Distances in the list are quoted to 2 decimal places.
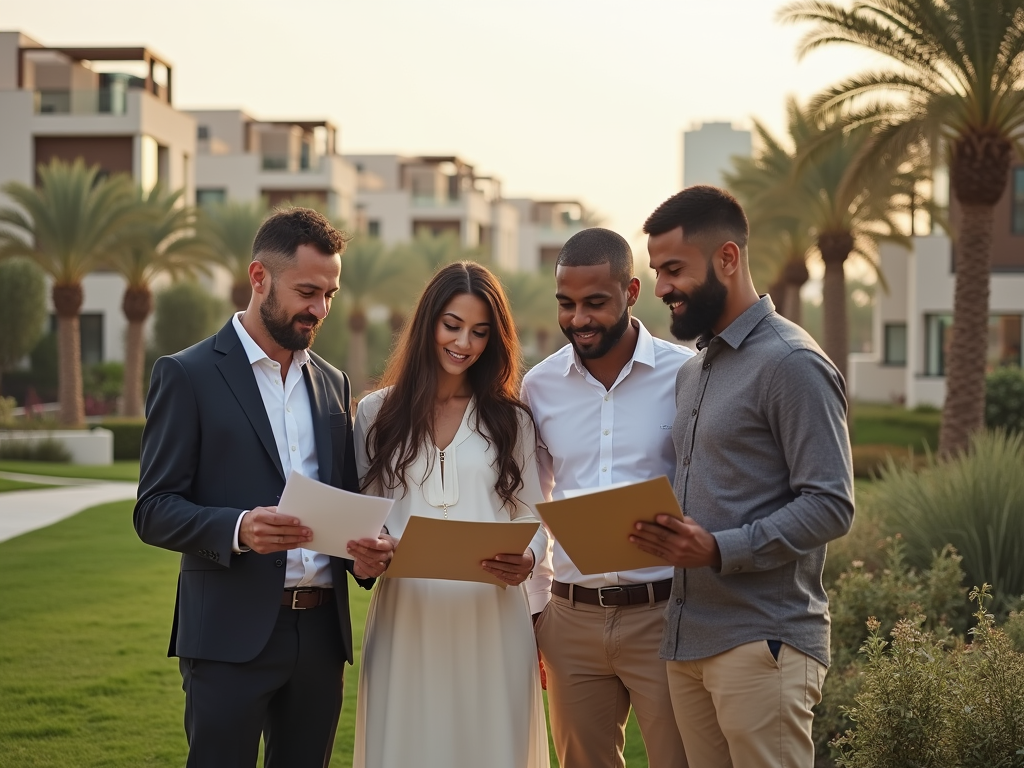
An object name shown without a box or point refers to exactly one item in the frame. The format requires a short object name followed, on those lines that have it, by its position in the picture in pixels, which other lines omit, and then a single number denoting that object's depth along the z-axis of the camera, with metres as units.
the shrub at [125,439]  28.86
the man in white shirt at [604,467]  4.38
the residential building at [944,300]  33.88
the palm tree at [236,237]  37.78
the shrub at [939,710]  4.25
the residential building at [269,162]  60.97
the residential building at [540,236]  94.62
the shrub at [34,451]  25.69
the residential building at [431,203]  76.81
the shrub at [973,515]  7.89
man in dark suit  3.96
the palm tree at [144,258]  32.19
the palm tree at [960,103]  15.02
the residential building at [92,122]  42.84
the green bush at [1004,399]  25.33
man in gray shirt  3.59
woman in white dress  4.33
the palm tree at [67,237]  30.50
